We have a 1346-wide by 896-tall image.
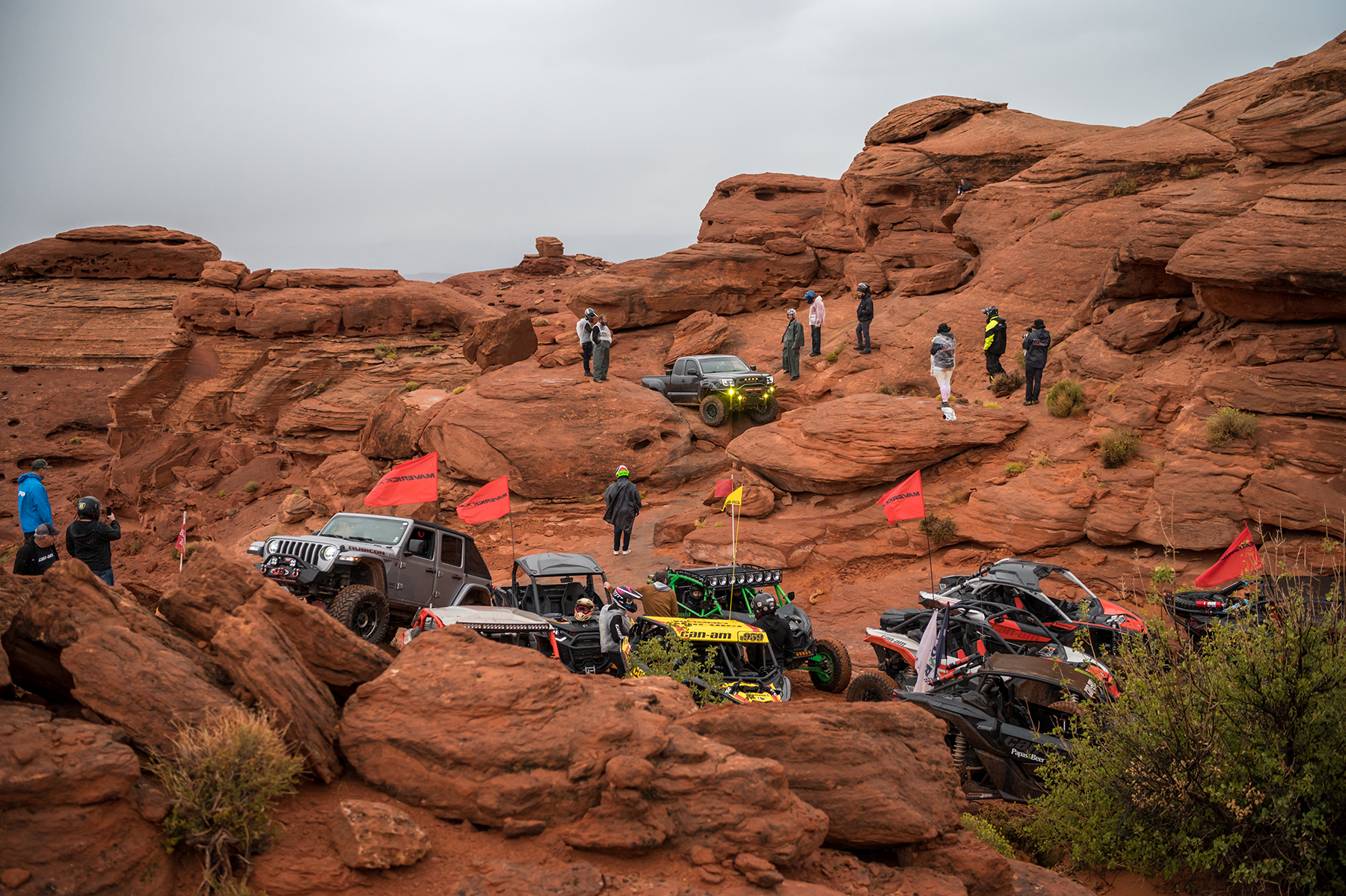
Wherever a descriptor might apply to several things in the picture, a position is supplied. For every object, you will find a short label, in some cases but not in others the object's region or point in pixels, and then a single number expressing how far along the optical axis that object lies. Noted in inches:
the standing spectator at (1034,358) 724.0
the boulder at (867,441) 702.5
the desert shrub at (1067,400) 709.9
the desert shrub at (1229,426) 586.6
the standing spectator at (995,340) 802.8
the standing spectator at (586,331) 995.9
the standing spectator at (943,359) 735.1
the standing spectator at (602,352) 973.8
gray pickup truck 939.3
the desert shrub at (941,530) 662.3
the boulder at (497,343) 1228.5
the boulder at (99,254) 1765.5
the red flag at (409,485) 583.8
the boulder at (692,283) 1223.5
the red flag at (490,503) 603.2
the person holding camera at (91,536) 425.1
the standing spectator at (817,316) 1043.3
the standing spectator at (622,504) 717.3
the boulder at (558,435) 886.4
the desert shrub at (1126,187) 912.9
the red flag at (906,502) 560.7
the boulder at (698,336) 1152.2
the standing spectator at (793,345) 1002.1
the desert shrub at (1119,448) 632.4
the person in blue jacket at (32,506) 436.8
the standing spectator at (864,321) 975.6
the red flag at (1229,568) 472.7
